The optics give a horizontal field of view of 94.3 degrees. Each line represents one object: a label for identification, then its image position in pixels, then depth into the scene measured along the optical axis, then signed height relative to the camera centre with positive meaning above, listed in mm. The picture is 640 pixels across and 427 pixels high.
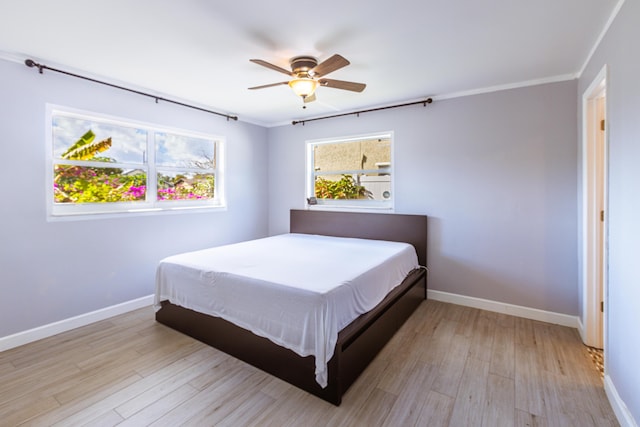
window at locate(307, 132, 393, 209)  4117 +602
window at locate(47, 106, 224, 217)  2922 +546
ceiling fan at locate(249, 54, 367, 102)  2473 +1126
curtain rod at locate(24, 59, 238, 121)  2567 +1334
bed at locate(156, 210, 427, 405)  1886 -874
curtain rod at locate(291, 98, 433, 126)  3580 +1383
